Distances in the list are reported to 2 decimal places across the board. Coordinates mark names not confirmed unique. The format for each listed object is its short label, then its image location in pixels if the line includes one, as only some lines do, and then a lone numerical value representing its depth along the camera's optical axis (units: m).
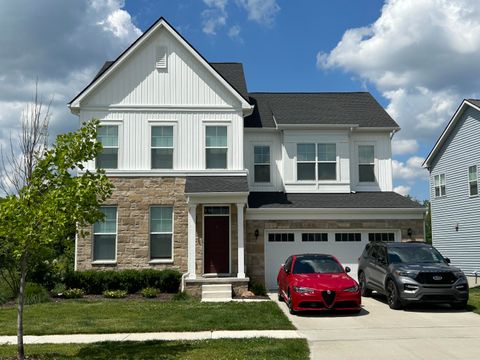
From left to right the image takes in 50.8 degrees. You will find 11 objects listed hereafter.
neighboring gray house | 23.86
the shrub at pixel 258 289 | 17.14
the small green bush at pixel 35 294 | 15.97
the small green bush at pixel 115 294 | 16.77
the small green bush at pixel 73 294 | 16.77
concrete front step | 16.39
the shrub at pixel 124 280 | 17.41
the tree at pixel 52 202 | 8.31
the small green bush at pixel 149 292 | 16.70
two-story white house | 18.62
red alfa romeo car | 12.78
